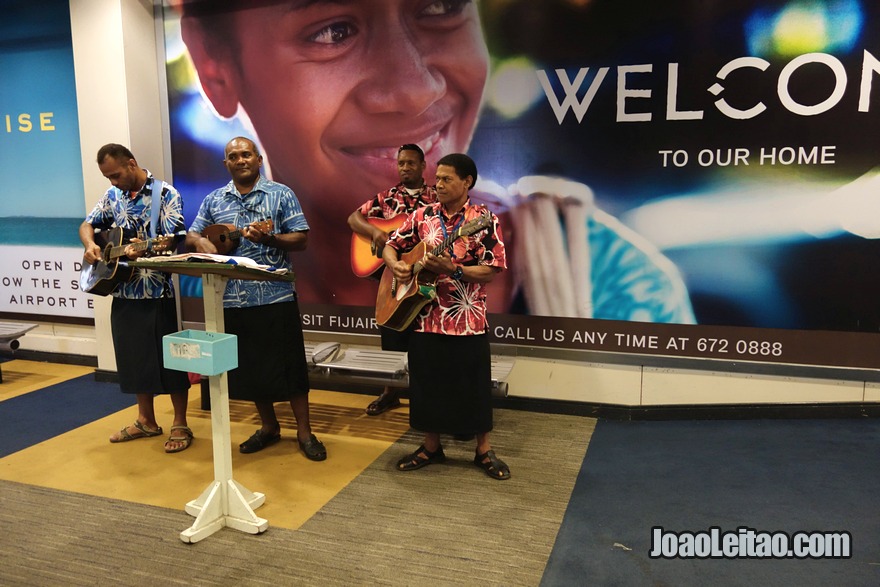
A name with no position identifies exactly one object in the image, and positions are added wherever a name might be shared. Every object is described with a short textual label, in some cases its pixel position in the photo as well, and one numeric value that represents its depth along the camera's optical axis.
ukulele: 3.42
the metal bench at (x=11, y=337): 5.23
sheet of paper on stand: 2.61
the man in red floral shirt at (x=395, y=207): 3.99
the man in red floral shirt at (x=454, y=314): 3.20
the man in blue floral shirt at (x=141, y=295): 3.82
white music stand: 2.81
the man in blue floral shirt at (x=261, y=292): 3.52
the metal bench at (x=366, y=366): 4.30
